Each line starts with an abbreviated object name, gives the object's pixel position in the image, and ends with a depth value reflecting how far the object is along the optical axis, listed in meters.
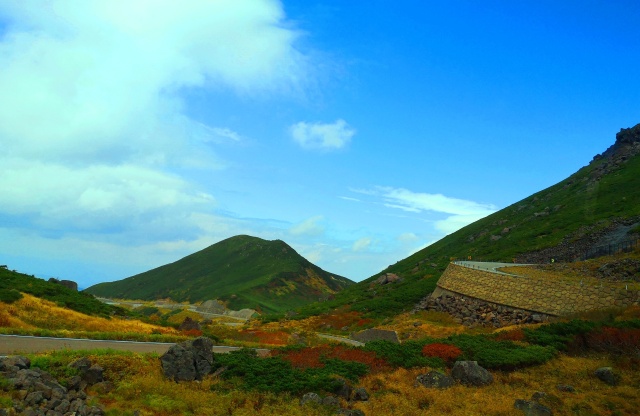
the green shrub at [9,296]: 34.78
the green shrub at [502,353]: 24.48
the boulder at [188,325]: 44.17
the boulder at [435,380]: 21.25
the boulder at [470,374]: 21.94
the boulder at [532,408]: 17.88
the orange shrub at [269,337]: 40.16
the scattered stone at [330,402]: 18.23
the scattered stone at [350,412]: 17.11
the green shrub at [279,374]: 19.36
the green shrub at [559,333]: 28.27
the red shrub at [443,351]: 25.45
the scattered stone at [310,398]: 18.27
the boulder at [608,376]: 21.56
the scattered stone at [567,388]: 20.75
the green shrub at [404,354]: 24.38
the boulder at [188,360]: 19.48
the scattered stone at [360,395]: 19.48
